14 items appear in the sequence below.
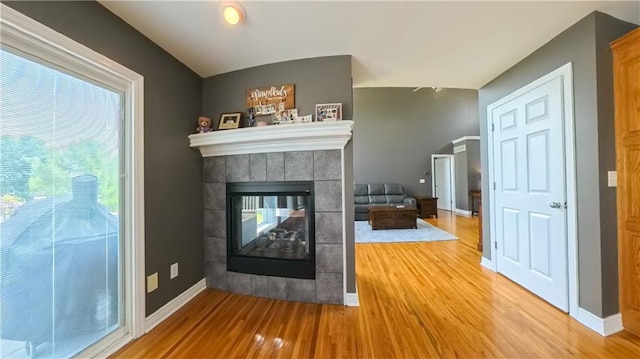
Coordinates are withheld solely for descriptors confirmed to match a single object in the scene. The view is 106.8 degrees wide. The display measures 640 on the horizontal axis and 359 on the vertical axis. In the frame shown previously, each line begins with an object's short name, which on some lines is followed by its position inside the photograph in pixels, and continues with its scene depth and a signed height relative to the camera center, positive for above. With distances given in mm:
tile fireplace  2117 -273
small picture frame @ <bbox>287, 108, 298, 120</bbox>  2227 +650
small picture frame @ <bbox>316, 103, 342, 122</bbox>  2145 +635
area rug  4355 -1077
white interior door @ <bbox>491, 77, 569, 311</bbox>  1965 -121
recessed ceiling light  1538 +1132
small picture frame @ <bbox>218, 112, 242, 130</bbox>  2342 +623
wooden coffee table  5293 -855
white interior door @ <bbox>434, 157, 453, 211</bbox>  8227 -69
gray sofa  6996 -442
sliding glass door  1154 -141
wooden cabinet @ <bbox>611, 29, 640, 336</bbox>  1597 +67
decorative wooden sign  2264 +819
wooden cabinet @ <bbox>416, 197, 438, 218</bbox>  6895 -774
